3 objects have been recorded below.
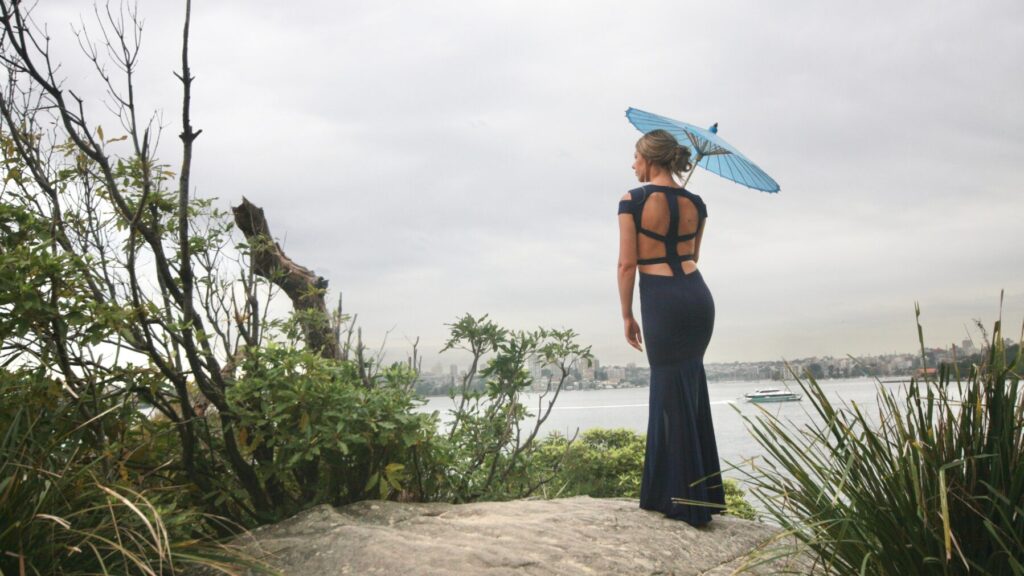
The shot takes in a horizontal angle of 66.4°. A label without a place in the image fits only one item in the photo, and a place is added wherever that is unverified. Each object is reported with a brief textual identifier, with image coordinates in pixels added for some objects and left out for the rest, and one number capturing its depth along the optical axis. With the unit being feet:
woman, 16.35
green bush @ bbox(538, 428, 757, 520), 29.22
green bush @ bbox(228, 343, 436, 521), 13.61
